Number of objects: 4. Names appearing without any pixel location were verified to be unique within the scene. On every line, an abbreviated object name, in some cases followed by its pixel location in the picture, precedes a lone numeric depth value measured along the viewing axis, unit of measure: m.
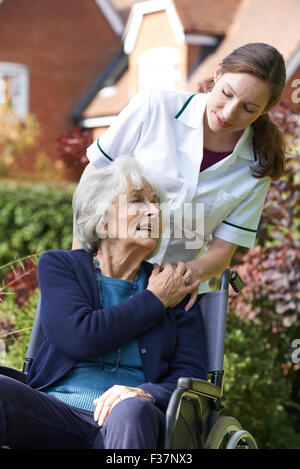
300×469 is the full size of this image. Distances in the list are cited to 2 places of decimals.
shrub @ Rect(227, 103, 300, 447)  4.61
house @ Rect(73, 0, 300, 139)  13.84
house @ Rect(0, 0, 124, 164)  16.81
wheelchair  2.21
